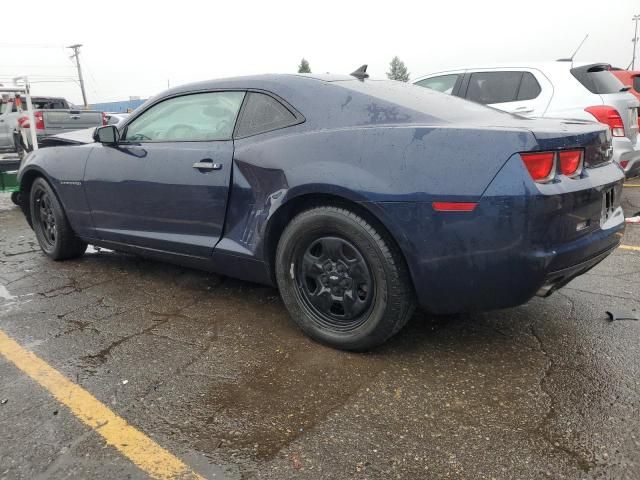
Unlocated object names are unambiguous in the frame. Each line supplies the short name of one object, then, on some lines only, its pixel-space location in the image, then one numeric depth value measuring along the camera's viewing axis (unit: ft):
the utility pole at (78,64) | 185.78
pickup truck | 27.45
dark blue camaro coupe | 7.14
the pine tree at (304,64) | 268.41
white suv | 17.63
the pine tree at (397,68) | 299.99
